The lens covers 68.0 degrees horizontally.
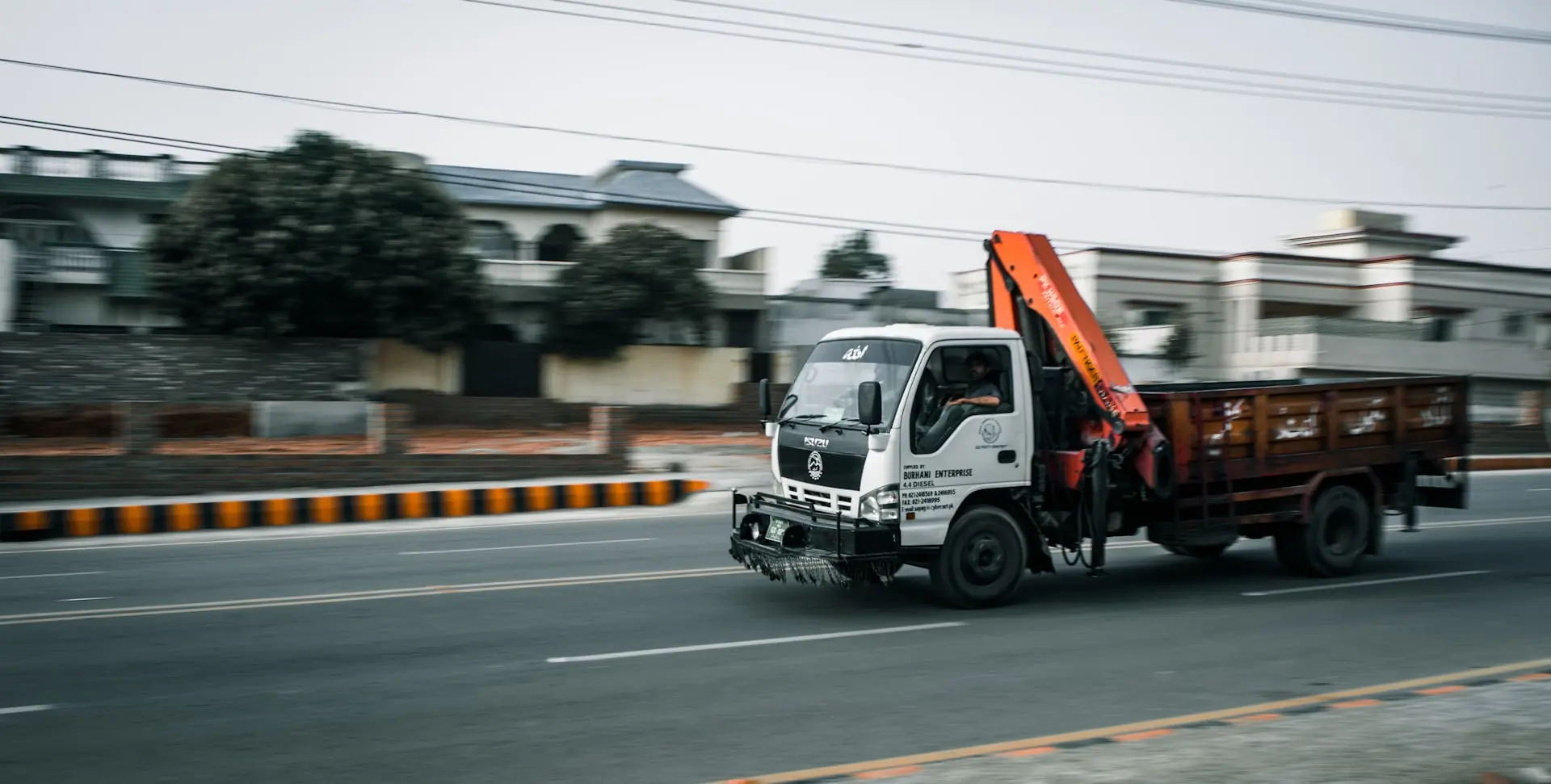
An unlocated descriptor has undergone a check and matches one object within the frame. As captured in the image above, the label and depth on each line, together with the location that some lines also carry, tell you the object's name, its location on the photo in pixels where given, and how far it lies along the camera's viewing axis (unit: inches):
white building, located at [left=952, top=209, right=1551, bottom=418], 1441.9
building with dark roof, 1242.0
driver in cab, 348.9
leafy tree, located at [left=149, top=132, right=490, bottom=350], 1063.0
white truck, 346.0
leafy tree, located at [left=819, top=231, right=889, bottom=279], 3489.2
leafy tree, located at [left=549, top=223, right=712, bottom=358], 1291.8
